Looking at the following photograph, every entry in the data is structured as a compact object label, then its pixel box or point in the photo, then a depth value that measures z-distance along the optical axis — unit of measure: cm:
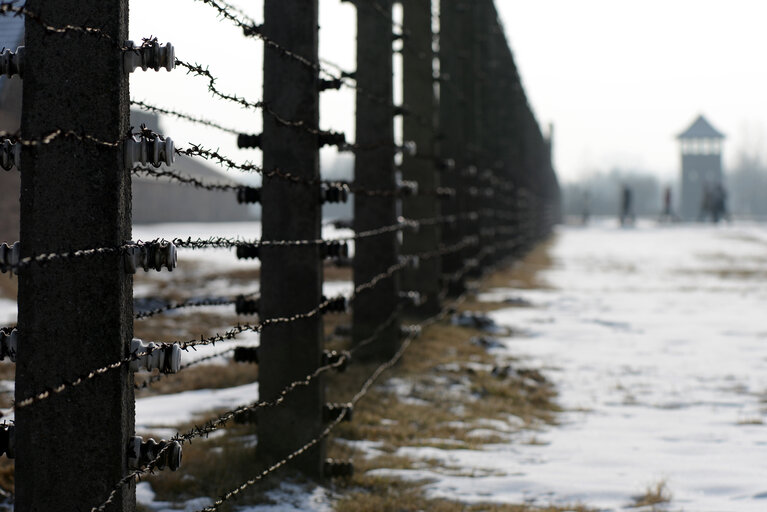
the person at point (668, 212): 5397
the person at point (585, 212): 5681
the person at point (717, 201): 5103
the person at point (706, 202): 5225
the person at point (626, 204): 5173
